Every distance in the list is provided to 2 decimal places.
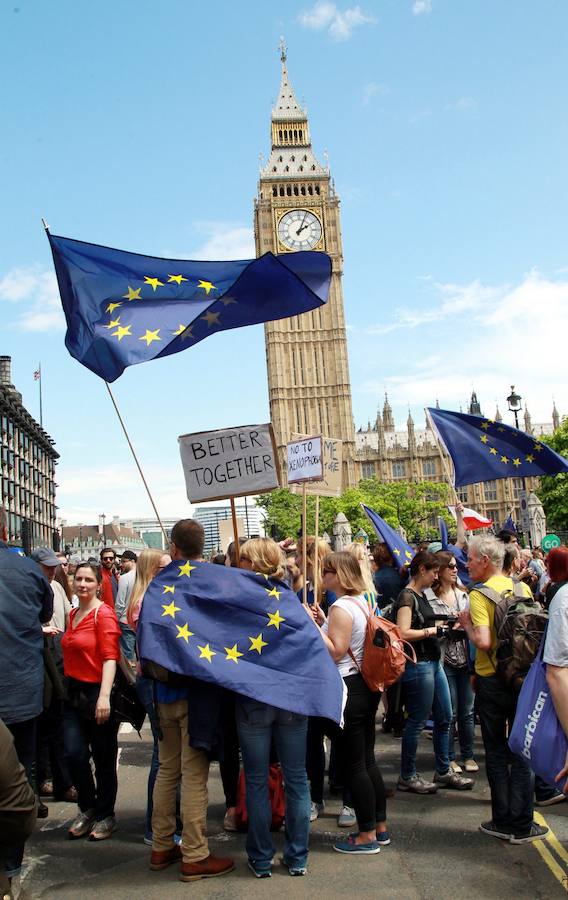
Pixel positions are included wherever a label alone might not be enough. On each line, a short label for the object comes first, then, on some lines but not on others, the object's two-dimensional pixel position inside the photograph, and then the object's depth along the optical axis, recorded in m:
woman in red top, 5.64
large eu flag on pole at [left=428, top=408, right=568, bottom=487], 9.95
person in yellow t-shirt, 5.37
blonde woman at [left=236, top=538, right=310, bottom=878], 4.91
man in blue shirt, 4.91
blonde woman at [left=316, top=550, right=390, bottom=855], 5.24
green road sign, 17.69
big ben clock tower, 84.00
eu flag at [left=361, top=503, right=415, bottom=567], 9.67
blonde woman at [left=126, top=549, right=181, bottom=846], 5.55
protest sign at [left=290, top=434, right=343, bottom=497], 8.26
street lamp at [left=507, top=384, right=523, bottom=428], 24.34
